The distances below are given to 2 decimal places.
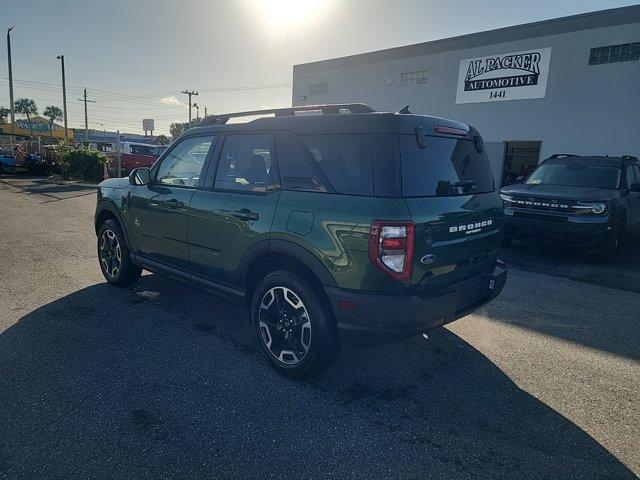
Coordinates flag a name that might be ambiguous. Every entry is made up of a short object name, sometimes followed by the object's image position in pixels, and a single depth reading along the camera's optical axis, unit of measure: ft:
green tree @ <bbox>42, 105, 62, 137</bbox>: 257.96
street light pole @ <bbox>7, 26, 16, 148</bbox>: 100.09
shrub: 62.85
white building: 41.29
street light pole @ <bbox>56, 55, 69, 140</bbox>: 119.55
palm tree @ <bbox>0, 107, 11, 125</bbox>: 254.06
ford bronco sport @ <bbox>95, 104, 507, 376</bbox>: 8.34
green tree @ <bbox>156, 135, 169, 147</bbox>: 238.07
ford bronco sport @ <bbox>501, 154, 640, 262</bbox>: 20.95
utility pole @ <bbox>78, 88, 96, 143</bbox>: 186.01
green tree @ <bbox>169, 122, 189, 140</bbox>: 285.31
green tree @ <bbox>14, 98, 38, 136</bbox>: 240.12
